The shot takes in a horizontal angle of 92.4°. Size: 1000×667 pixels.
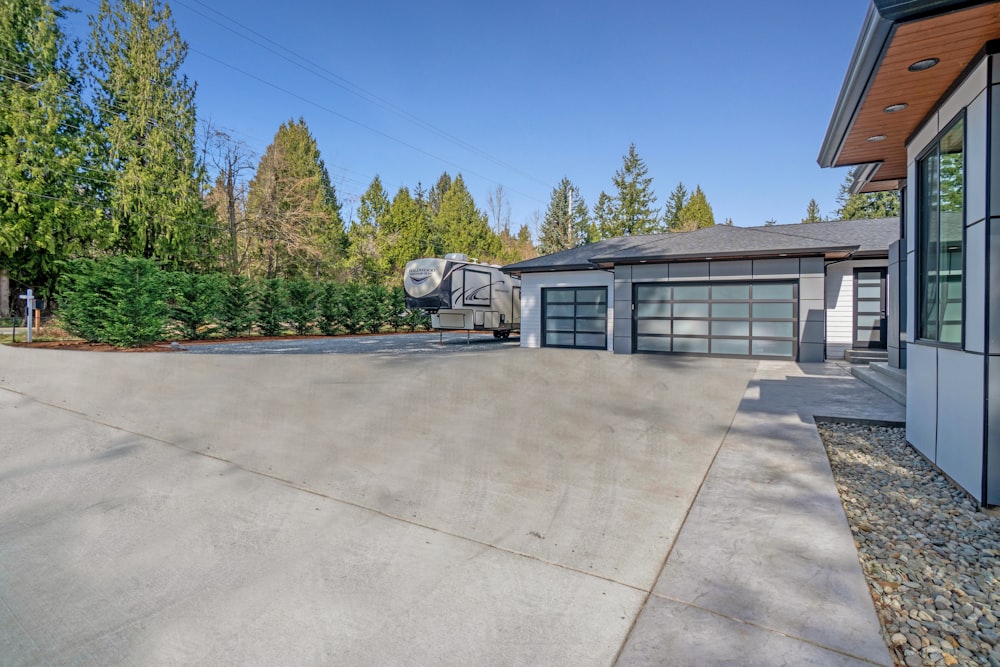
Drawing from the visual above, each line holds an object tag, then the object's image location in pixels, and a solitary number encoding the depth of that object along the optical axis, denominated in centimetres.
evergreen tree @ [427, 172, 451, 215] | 5153
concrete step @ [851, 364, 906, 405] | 591
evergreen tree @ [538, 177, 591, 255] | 4047
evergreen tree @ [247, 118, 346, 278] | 2427
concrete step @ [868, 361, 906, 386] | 657
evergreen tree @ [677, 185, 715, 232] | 4097
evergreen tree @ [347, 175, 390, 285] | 3209
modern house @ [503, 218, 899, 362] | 1095
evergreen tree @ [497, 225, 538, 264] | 4066
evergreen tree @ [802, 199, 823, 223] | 4562
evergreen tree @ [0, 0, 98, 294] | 1745
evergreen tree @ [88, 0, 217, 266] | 1962
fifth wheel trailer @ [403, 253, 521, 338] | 1586
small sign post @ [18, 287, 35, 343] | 1363
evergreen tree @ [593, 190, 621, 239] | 3859
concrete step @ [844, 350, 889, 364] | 1055
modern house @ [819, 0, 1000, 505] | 300
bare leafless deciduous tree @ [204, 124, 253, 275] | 2381
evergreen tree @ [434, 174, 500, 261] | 3641
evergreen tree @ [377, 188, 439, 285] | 3209
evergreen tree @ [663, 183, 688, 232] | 4569
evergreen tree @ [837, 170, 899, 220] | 3597
